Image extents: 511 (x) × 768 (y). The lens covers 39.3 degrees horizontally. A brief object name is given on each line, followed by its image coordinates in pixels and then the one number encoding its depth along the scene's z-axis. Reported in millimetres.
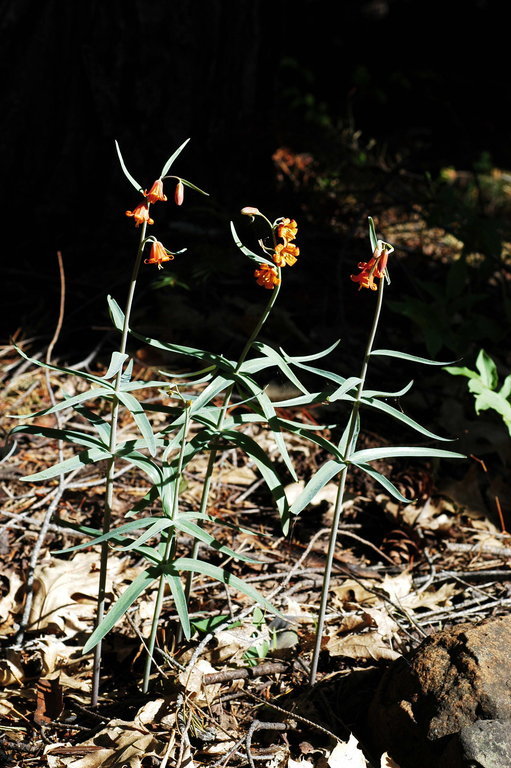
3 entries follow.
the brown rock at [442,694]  1550
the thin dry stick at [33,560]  1987
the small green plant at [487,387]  2516
